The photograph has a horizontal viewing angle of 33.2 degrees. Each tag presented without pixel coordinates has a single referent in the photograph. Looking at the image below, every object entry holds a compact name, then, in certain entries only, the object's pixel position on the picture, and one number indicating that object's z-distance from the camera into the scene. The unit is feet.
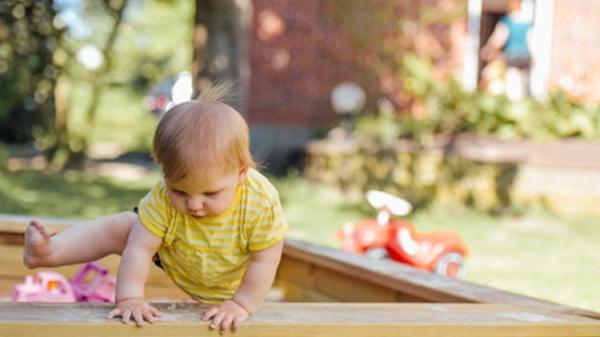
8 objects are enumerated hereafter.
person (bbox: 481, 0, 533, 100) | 39.45
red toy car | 16.06
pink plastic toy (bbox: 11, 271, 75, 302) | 11.28
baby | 7.10
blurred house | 38.73
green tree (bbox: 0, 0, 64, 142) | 32.32
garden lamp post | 37.73
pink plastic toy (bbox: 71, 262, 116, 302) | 11.44
